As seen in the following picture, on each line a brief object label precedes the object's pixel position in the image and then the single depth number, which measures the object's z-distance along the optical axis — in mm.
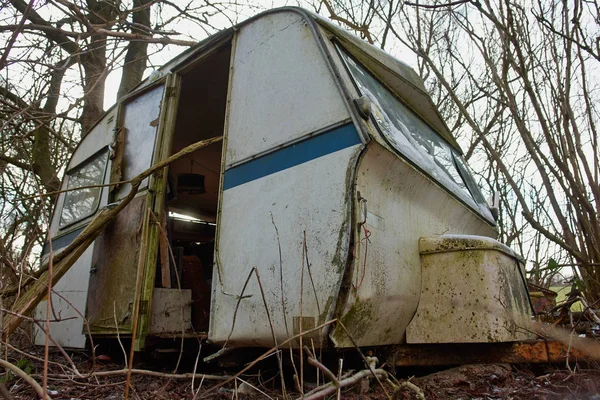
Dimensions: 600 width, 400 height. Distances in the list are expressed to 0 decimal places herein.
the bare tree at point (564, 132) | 3210
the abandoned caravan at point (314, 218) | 2291
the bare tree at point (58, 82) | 4691
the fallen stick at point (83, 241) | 2982
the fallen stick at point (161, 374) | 1788
